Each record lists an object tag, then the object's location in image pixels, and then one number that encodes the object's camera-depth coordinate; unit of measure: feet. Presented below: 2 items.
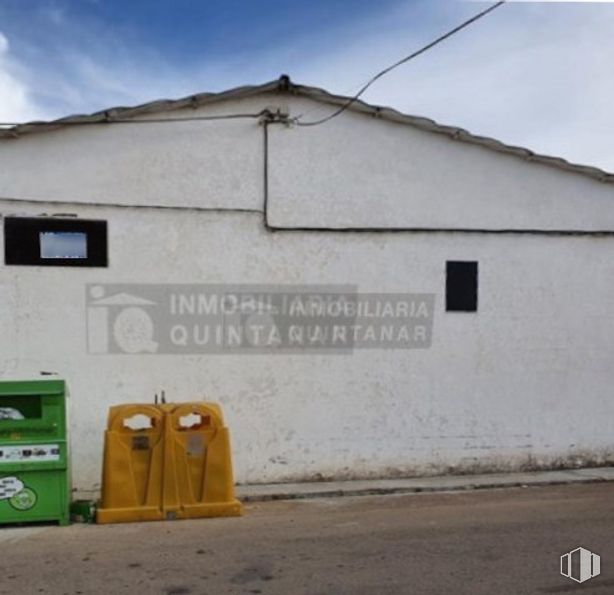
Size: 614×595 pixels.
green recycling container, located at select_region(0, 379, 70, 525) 20.42
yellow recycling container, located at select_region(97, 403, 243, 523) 21.08
